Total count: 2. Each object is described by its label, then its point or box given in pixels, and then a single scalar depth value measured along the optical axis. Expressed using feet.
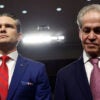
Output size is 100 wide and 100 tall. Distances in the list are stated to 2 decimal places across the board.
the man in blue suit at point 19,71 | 5.92
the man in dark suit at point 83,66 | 5.32
